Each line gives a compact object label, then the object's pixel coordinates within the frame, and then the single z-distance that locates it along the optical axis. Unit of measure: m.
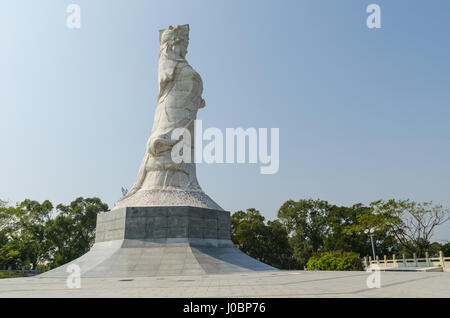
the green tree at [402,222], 29.09
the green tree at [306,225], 39.09
